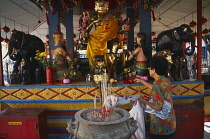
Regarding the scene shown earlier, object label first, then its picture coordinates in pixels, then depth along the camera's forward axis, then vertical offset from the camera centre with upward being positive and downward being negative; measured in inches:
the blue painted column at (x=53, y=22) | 163.3 +44.4
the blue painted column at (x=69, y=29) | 226.3 +52.2
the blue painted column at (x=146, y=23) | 152.2 +38.6
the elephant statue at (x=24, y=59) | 128.0 +6.8
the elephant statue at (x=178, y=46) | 127.6 +15.4
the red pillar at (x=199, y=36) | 120.0 +20.6
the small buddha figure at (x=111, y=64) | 138.9 +1.3
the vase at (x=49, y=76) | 121.7 -7.0
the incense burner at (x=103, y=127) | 64.7 -25.6
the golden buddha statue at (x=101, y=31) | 163.5 +36.4
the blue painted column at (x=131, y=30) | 223.5 +51.1
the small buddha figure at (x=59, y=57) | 139.8 +8.2
